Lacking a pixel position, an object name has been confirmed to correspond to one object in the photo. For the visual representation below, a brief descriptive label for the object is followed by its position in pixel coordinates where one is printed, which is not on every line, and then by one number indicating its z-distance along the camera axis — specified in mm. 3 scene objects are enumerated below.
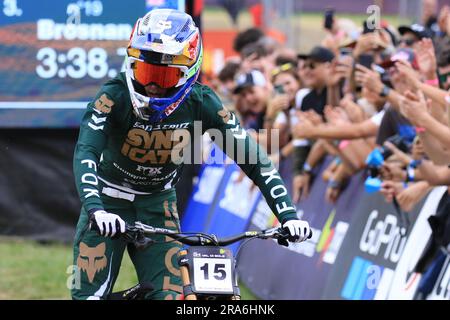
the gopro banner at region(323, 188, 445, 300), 16234
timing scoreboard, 27547
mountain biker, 12328
